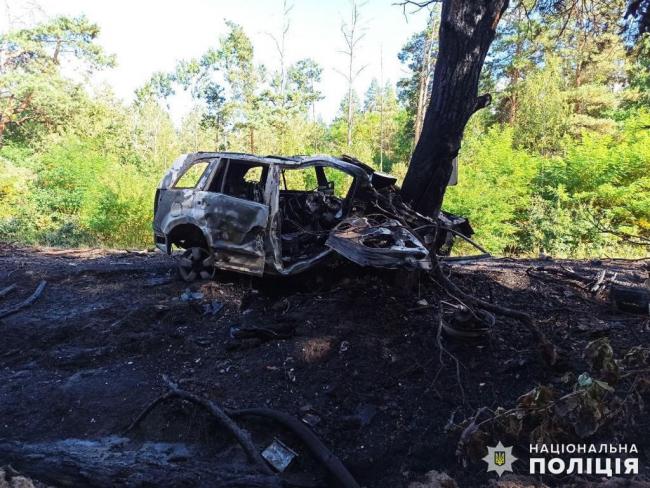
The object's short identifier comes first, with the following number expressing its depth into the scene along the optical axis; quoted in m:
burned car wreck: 5.23
